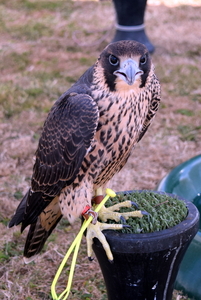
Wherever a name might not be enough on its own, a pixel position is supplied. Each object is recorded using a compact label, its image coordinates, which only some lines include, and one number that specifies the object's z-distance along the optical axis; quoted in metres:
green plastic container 2.86
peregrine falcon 2.31
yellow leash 2.12
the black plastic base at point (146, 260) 2.08
